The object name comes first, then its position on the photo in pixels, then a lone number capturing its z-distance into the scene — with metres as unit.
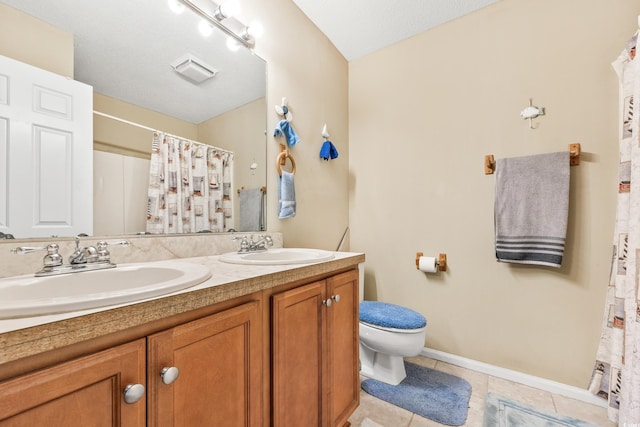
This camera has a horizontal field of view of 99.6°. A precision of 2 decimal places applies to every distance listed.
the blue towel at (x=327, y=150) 2.00
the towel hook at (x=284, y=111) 1.65
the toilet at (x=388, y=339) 1.55
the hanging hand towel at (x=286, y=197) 1.61
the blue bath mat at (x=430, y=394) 1.40
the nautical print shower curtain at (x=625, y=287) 1.17
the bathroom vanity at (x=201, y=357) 0.42
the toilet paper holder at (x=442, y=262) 1.91
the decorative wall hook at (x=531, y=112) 1.62
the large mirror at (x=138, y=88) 0.94
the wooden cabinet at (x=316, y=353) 0.87
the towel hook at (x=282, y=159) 1.63
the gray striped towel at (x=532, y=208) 1.51
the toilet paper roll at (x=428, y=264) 1.90
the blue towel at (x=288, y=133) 1.64
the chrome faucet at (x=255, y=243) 1.32
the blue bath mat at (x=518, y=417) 1.32
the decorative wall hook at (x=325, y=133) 2.00
